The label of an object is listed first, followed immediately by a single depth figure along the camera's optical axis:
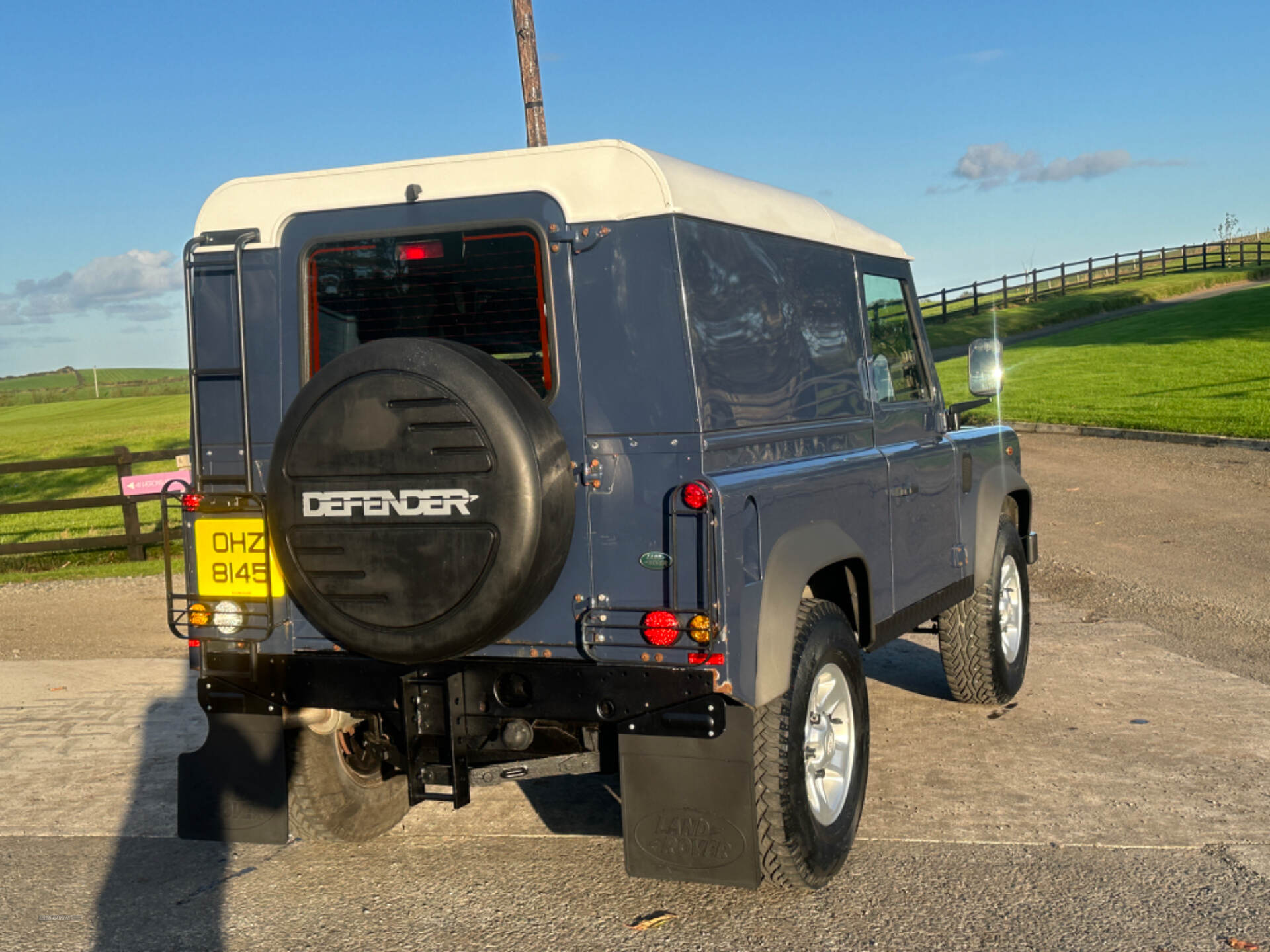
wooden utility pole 13.07
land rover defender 3.92
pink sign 13.43
